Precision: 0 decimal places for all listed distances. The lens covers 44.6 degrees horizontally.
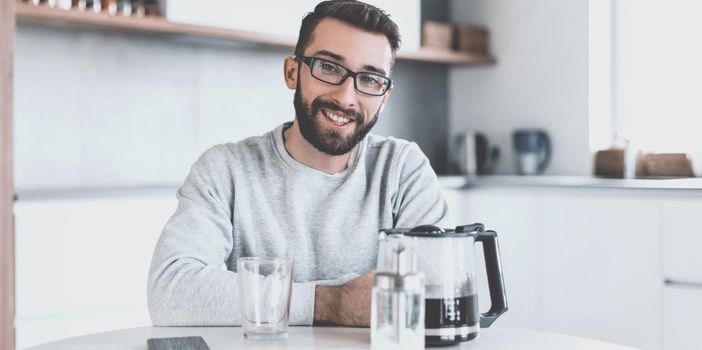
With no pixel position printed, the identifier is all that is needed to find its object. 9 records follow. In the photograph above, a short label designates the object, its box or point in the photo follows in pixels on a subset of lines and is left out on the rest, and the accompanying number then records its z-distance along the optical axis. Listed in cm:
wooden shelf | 276
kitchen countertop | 311
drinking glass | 122
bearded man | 172
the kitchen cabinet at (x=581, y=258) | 313
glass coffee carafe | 118
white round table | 119
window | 377
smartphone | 114
